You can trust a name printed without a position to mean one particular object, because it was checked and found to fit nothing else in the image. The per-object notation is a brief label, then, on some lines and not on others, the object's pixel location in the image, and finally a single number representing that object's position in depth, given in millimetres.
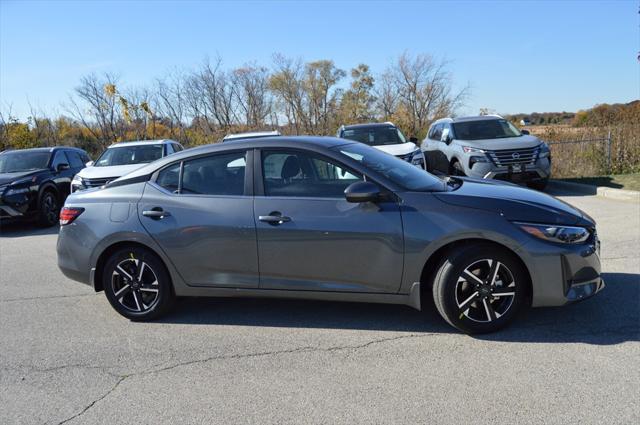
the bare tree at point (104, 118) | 29056
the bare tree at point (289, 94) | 36312
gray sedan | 4109
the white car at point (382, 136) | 12240
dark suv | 11008
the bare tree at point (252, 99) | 35000
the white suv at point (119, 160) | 10898
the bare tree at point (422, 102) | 34312
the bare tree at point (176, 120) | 31841
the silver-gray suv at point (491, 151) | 11531
